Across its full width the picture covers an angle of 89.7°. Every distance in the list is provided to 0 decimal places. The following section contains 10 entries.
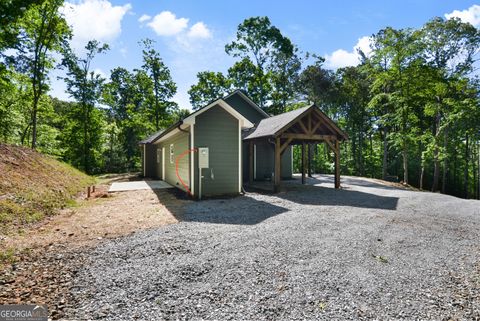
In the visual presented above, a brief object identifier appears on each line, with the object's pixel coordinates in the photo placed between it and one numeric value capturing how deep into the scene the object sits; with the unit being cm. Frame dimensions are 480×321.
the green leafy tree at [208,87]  2670
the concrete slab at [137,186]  1208
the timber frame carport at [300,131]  1074
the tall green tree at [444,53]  1725
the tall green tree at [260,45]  2412
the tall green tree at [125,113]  2469
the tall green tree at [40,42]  1605
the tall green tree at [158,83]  2408
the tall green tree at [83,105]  2308
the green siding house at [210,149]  945
